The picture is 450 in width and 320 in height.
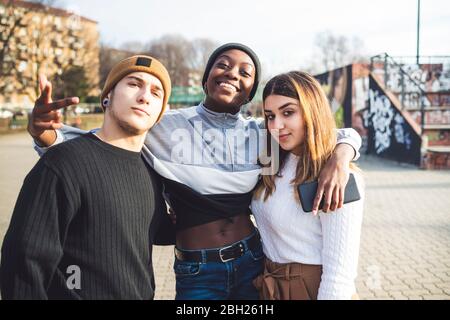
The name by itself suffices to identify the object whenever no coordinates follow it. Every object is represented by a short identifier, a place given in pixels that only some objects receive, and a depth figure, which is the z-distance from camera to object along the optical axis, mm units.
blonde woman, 2188
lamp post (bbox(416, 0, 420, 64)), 19061
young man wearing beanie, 1748
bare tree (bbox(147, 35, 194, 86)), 71750
